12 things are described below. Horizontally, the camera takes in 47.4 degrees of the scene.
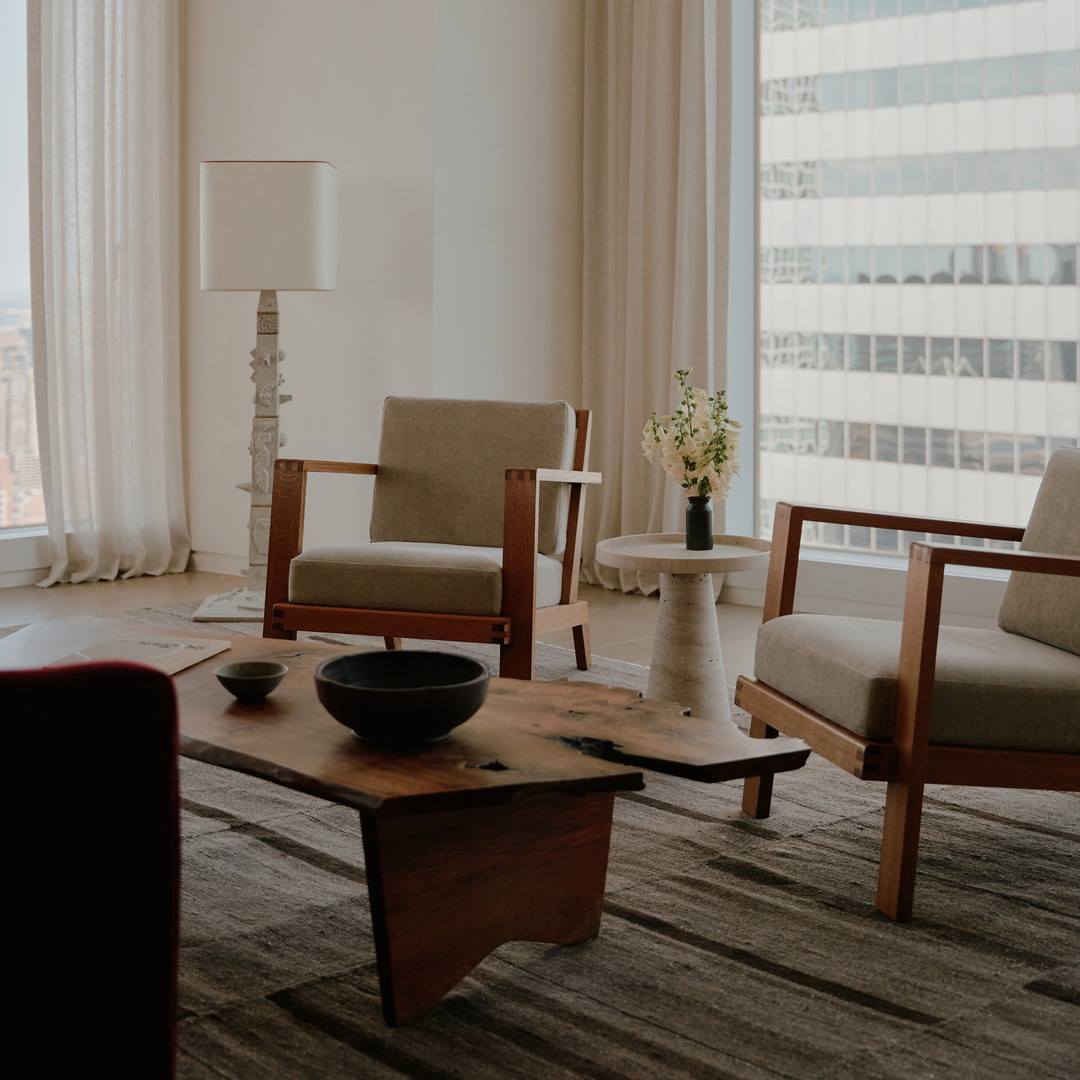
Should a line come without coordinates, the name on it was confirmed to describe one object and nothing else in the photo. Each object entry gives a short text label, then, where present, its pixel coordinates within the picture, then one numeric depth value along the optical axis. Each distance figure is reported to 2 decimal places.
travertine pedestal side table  2.91
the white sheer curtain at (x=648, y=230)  4.81
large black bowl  1.47
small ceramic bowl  1.73
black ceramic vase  2.95
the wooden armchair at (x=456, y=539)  2.96
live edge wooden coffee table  1.39
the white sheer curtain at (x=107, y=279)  5.00
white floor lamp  4.14
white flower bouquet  2.96
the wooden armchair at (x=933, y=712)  1.88
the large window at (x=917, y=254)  4.26
